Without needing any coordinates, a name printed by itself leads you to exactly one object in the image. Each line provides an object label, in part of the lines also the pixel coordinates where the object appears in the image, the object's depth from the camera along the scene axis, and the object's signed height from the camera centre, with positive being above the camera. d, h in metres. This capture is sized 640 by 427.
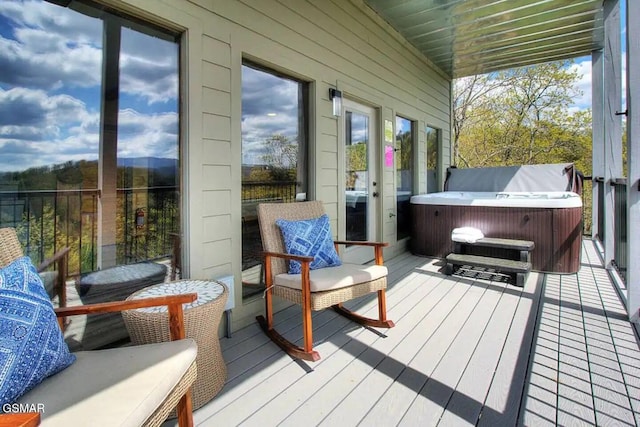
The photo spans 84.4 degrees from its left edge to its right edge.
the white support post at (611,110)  3.82 +1.14
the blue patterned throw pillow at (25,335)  0.97 -0.36
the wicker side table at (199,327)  1.57 -0.52
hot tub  3.73 -0.13
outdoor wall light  3.42 +1.11
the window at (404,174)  4.96 +0.56
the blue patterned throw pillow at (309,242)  2.47 -0.21
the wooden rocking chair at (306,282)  2.09 -0.44
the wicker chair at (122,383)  0.94 -0.52
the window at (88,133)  1.63 +0.43
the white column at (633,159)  2.44 +0.36
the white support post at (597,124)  4.82 +1.18
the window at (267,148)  2.71 +0.54
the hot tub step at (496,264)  3.41 -0.54
